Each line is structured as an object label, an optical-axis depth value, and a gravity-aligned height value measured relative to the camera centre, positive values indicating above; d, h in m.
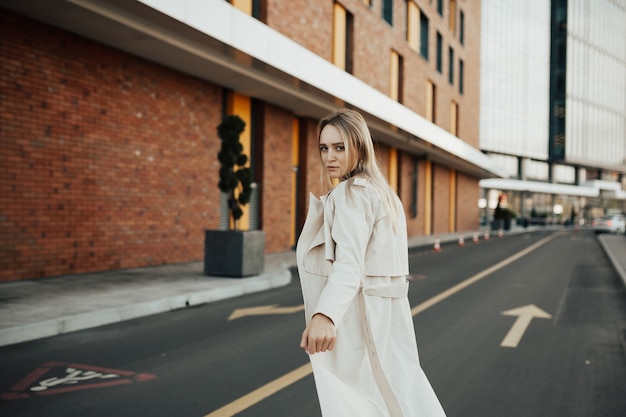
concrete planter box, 10.58 -0.95
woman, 2.08 -0.29
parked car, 43.44 -1.23
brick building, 9.48 +2.08
